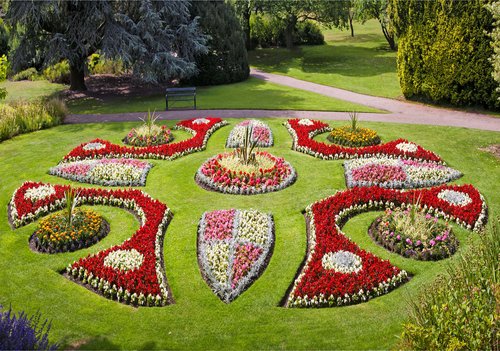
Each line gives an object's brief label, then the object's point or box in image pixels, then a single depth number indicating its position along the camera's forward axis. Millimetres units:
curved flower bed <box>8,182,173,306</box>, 8258
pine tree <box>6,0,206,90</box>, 22391
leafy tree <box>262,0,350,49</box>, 32906
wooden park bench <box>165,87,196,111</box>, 21900
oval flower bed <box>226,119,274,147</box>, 16109
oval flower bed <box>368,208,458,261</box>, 9445
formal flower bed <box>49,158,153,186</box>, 13078
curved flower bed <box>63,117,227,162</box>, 14984
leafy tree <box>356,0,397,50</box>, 35334
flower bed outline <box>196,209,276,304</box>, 8367
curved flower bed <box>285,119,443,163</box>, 14545
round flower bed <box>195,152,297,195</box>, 12383
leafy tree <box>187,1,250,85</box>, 28094
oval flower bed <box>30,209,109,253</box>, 9789
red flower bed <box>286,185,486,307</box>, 8170
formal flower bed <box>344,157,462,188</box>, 12617
